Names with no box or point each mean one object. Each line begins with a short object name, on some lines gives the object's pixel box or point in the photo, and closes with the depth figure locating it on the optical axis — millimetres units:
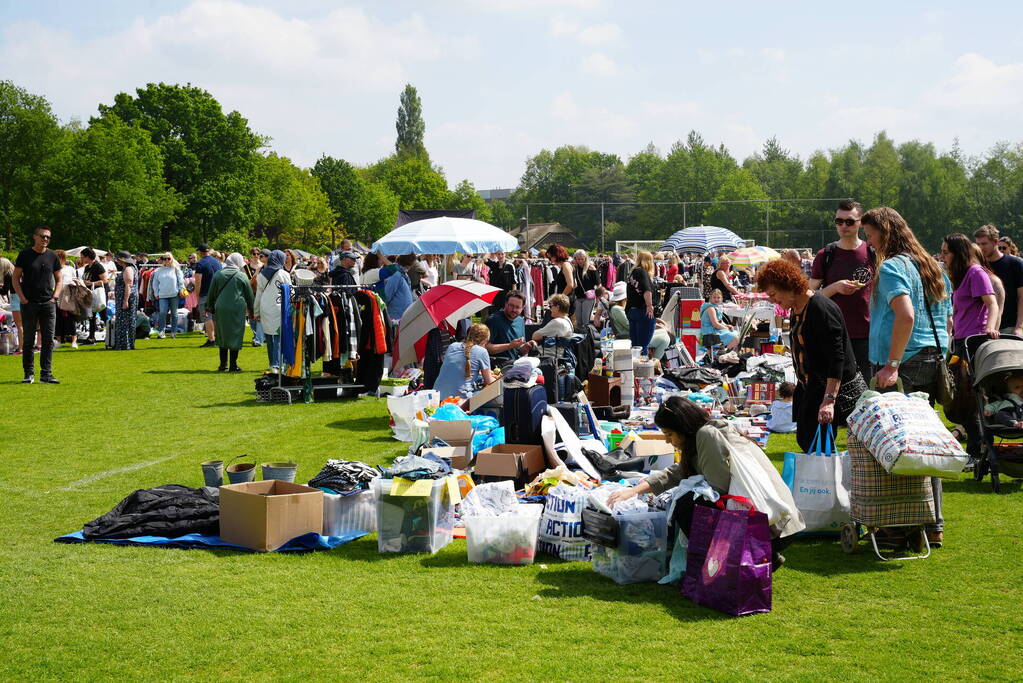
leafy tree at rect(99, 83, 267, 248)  55531
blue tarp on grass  5324
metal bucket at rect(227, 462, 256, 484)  6227
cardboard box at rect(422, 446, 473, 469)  6801
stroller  6270
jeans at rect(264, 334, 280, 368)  12305
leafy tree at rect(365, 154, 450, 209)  99688
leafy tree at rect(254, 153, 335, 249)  66438
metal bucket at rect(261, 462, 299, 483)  6016
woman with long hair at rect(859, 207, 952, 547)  5172
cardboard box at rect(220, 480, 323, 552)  5236
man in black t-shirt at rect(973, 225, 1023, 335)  7677
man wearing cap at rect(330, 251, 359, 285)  11500
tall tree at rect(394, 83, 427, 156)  126750
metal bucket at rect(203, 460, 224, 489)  6242
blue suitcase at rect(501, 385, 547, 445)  6699
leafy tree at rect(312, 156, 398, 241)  77562
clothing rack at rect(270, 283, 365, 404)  10727
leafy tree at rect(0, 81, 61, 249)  53688
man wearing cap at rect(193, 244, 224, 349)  16906
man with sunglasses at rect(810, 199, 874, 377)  6082
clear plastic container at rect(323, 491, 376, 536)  5555
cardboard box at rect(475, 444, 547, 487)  6289
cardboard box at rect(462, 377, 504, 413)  7867
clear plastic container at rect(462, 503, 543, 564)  5039
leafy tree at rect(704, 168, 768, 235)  71250
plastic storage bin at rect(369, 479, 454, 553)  5281
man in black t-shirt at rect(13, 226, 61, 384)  11734
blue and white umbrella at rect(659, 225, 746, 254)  21297
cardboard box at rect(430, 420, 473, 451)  7094
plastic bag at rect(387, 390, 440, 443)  8438
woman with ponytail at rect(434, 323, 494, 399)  8672
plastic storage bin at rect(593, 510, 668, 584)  4656
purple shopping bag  4137
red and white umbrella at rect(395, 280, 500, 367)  9977
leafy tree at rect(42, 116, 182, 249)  49812
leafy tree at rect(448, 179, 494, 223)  95200
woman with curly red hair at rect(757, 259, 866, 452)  5070
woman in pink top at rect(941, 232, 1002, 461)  7000
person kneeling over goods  4527
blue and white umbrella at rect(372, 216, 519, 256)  12203
